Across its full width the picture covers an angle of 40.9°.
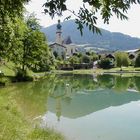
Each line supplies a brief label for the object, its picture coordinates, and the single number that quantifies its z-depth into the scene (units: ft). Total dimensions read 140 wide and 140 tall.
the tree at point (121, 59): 171.17
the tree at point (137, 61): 165.62
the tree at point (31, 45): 89.23
